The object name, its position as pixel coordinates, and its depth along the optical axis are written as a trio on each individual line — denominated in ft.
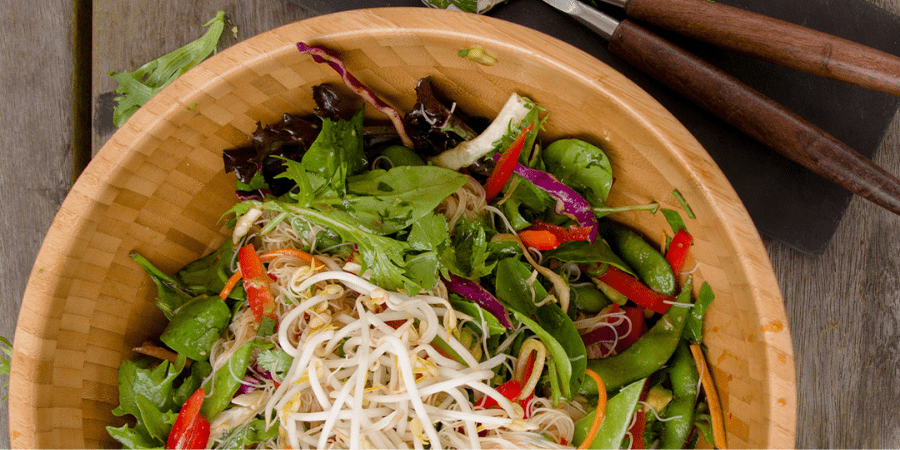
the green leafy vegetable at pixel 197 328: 1.91
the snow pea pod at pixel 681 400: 1.90
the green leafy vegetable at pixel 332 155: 1.84
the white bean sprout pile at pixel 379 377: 1.84
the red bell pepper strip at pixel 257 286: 1.90
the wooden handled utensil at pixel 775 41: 1.84
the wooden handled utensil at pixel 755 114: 1.88
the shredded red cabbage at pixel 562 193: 1.88
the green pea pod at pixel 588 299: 1.94
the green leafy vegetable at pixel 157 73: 2.01
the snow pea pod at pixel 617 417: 1.87
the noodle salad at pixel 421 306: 1.85
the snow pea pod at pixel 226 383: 1.87
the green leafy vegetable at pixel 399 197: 1.84
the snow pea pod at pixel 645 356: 1.89
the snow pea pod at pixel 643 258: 1.92
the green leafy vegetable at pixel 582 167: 1.87
